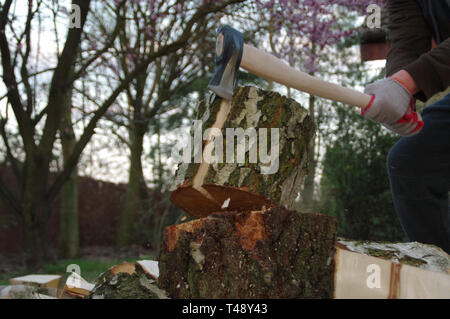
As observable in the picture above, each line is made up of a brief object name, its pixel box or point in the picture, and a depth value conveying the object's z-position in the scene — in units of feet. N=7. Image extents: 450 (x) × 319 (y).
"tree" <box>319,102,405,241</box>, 15.21
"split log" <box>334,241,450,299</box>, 4.10
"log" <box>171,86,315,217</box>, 4.96
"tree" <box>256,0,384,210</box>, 15.65
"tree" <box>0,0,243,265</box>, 12.60
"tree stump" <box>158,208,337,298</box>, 4.09
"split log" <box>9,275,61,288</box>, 5.41
